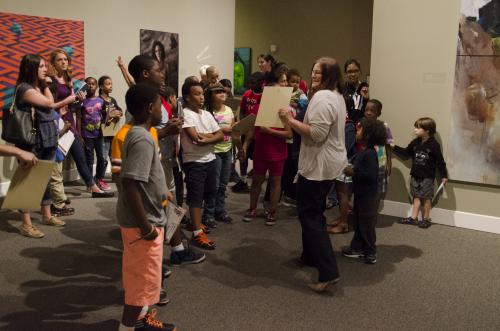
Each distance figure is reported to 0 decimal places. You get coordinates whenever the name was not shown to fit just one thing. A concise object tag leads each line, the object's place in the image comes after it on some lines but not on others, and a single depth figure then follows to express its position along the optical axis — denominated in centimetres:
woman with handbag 376
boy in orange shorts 214
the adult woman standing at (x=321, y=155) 298
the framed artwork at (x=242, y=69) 1123
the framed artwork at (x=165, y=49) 685
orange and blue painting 521
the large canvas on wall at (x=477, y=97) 441
